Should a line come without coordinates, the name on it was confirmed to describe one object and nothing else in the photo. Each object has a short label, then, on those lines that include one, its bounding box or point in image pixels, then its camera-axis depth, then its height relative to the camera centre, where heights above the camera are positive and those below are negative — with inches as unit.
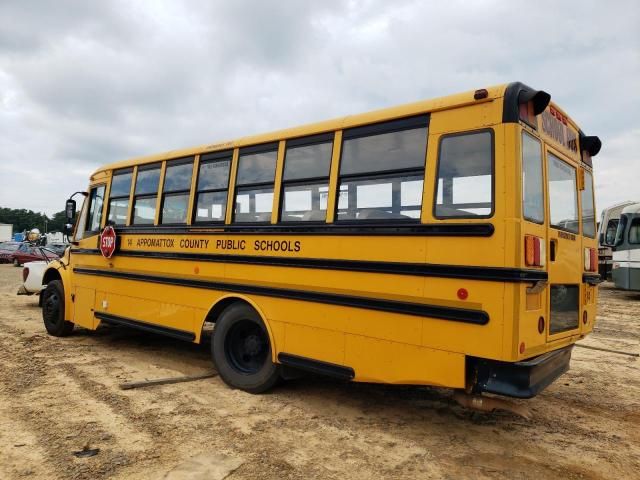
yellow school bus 130.3 +9.3
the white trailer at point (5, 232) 1894.7 +84.8
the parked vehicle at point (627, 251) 554.6 +44.4
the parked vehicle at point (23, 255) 1026.5 -0.1
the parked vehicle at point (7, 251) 1110.4 +5.7
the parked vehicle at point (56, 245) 1036.7 +25.8
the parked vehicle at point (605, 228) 678.8 +89.7
